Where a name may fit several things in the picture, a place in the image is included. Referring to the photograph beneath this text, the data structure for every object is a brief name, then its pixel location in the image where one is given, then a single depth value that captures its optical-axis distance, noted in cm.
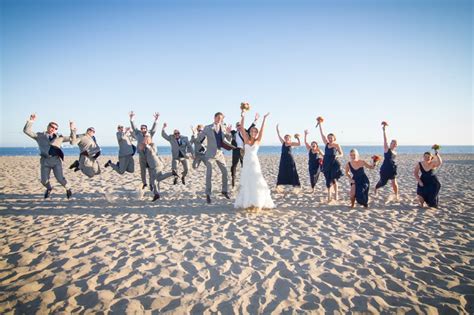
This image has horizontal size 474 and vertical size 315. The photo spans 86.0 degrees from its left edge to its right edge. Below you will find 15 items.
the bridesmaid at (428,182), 736
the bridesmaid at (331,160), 806
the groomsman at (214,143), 767
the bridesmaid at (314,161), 931
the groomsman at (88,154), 852
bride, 673
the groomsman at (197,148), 1033
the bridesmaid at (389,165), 832
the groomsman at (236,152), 964
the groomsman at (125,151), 953
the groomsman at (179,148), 1095
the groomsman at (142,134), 889
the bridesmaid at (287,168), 893
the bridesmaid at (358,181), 740
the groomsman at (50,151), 761
